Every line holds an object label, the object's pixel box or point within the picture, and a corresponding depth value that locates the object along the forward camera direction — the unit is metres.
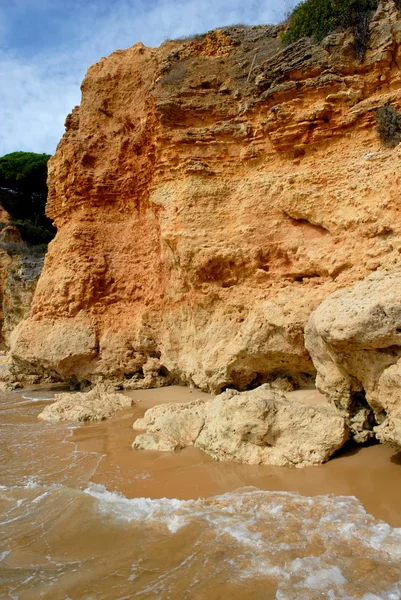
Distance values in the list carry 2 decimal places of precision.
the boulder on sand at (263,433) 4.16
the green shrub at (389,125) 5.83
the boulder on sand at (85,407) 6.96
